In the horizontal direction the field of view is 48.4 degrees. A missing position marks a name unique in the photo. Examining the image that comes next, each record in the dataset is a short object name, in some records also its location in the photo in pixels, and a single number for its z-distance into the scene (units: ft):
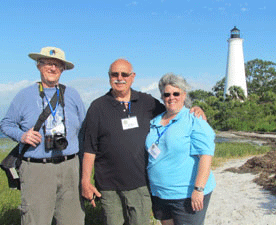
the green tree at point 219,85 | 146.76
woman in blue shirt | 8.28
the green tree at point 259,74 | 142.72
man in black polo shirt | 9.07
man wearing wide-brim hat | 9.01
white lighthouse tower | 126.61
